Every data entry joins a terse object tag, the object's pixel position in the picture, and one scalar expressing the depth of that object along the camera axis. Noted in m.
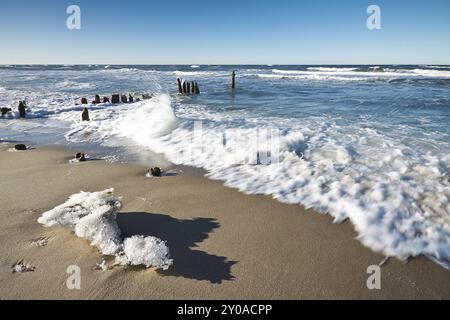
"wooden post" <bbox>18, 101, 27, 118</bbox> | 11.45
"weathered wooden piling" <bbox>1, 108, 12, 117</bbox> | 11.68
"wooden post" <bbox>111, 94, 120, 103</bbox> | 15.41
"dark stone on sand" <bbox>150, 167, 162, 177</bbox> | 5.40
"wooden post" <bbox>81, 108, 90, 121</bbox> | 10.84
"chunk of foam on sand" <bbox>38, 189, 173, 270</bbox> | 2.97
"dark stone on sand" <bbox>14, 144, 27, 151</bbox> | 7.09
